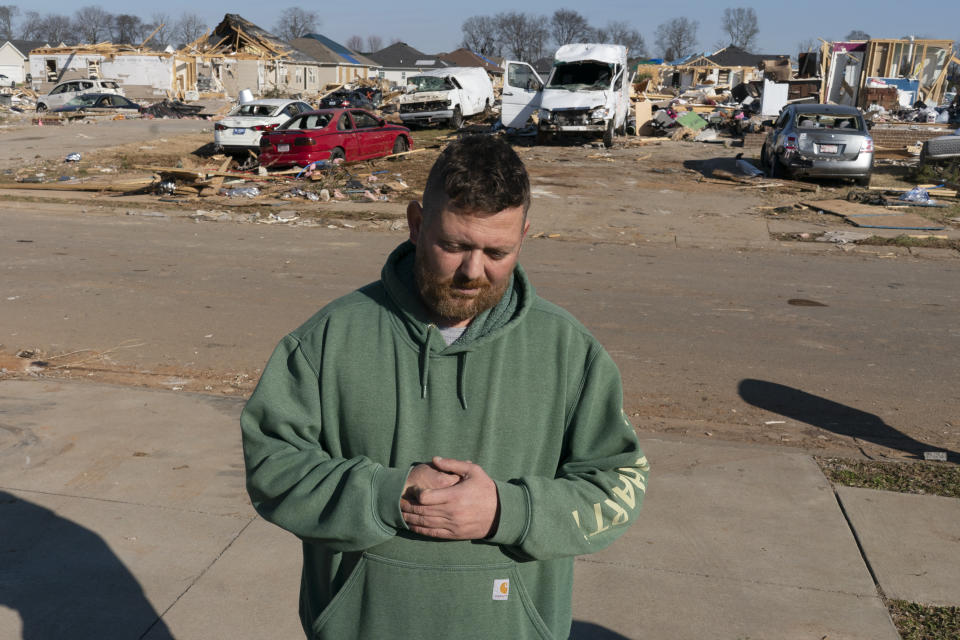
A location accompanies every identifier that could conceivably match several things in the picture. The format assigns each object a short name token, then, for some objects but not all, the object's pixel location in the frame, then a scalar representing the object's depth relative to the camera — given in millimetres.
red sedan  18266
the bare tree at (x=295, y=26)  136250
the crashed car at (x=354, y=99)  40666
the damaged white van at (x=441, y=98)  30031
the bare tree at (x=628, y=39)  132750
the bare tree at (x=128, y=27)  140125
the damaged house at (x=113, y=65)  50844
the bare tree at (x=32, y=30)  142375
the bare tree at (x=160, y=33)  129762
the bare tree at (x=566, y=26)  135625
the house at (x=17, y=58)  84375
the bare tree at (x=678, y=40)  131250
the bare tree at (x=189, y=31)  141462
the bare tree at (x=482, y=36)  133750
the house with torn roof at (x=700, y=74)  55219
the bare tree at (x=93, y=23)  141875
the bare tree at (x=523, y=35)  132625
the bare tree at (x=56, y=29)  136125
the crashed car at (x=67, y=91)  39625
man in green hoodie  1773
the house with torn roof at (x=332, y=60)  71188
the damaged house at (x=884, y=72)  33219
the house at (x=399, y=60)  90025
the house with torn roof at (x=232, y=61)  52875
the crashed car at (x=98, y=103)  36906
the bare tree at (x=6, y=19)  138000
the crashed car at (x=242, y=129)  21266
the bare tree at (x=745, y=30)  132750
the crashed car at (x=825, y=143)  16781
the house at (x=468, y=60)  97562
